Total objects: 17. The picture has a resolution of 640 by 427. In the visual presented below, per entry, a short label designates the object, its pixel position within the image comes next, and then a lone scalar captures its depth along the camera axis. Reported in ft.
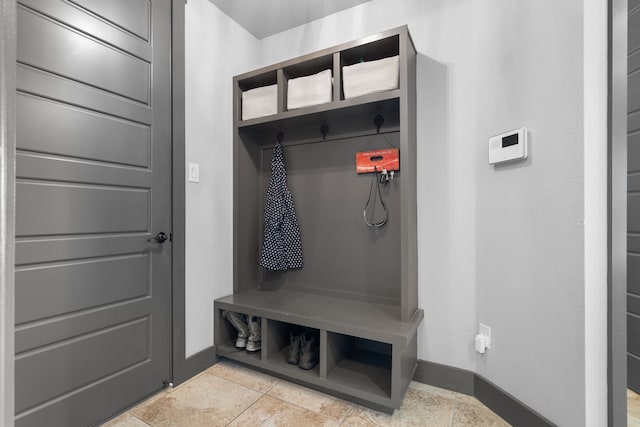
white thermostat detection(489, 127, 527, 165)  4.54
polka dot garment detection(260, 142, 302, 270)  7.01
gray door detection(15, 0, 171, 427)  3.99
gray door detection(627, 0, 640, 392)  5.31
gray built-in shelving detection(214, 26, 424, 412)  5.27
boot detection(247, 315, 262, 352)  6.36
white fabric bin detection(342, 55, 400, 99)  5.37
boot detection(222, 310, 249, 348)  6.53
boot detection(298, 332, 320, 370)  5.68
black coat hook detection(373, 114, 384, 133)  6.21
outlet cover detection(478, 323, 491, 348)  5.17
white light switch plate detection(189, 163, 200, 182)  6.12
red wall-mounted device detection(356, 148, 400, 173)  6.02
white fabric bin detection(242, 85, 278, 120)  6.63
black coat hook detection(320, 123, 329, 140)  6.84
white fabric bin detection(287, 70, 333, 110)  5.97
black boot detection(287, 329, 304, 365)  5.88
